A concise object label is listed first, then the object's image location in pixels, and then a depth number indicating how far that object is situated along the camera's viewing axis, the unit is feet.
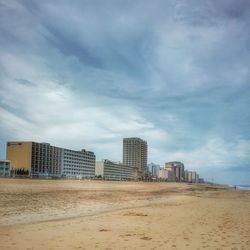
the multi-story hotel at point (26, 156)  495.15
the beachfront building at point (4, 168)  392.57
